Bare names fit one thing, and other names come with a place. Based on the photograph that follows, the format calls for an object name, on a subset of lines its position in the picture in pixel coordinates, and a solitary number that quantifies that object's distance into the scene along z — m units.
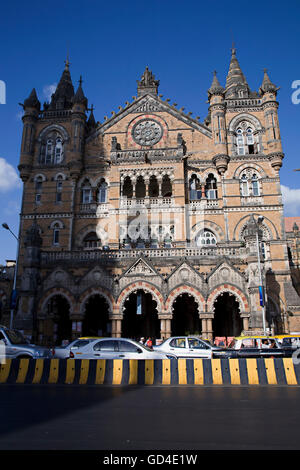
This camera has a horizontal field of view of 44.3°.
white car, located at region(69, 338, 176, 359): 13.55
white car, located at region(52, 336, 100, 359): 14.82
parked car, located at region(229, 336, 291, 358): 15.38
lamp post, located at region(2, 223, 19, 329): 24.57
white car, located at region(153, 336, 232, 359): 15.36
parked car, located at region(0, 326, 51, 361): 14.28
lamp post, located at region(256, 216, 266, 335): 22.38
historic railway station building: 24.75
